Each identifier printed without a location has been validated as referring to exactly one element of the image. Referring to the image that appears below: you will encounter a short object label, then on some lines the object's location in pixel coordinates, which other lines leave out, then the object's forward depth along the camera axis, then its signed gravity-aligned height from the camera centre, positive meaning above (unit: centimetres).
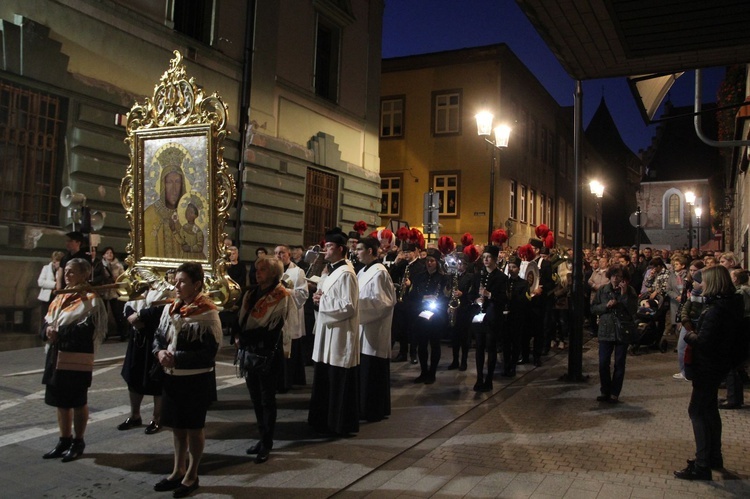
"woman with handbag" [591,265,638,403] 808 -47
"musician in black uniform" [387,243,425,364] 1077 -21
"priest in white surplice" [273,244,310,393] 845 -66
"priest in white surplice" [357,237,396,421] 705 -56
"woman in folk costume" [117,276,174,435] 615 -90
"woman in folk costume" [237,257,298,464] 567 -54
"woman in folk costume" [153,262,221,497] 479 -74
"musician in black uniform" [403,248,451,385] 950 -40
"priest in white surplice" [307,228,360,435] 641 -82
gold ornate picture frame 669 +103
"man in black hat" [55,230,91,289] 904 +38
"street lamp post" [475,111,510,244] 1595 +412
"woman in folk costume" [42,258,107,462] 547 -75
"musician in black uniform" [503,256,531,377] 1018 -50
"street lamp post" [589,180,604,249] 2334 +384
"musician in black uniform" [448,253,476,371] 1034 -55
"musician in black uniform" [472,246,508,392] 894 -47
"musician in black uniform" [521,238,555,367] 1149 -42
